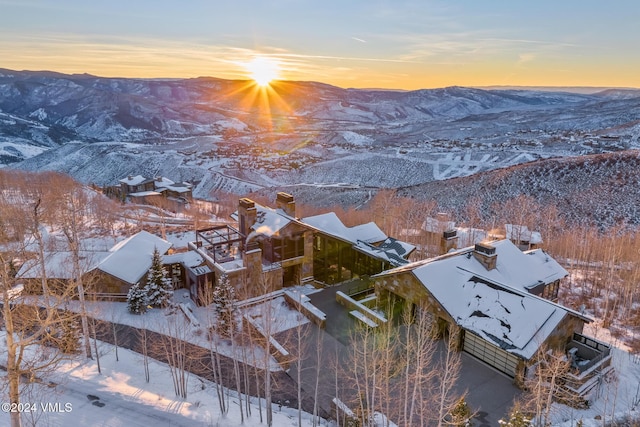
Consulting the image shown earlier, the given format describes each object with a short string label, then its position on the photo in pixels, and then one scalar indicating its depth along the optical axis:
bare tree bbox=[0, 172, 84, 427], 11.29
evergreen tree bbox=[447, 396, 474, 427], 15.07
